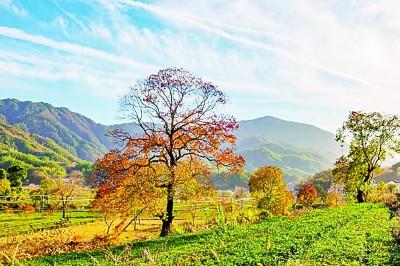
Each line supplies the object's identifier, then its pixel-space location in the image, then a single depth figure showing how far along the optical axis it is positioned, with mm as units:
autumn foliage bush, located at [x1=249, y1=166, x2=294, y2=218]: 36188
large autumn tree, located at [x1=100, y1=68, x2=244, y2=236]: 25312
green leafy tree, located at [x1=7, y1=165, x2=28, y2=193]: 76588
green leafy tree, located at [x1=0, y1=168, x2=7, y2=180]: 74500
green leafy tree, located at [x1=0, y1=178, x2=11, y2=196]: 68125
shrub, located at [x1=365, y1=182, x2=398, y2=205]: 34441
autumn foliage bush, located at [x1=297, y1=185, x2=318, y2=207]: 55284
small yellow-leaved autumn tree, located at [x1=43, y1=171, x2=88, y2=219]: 70312
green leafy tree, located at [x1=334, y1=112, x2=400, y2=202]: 38719
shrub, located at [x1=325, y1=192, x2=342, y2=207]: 47188
